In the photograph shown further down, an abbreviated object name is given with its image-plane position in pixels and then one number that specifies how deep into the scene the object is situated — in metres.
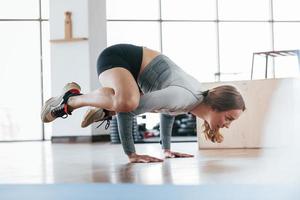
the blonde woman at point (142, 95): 2.54
